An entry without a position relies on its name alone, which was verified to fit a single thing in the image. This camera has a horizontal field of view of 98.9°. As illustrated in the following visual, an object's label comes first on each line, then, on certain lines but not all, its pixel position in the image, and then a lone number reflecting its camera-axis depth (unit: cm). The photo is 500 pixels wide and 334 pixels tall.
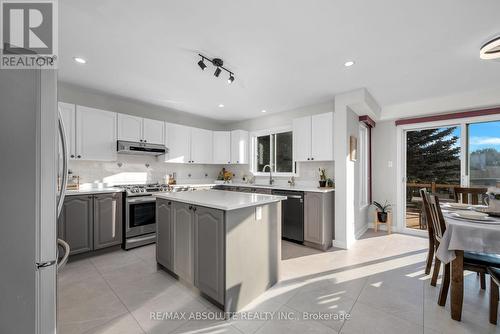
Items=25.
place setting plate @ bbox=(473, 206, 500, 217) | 197
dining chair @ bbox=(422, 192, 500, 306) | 176
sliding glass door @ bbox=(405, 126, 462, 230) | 377
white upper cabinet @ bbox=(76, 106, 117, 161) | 319
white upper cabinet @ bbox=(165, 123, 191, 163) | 429
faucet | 467
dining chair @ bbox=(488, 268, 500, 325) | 160
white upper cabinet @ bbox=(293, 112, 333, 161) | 359
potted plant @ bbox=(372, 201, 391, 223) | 419
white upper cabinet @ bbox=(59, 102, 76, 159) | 303
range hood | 356
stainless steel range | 329
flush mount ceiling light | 197
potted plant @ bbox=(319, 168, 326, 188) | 379
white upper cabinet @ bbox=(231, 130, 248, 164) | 505
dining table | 162
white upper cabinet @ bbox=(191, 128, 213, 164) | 472
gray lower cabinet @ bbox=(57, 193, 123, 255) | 279
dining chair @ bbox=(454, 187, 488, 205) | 268
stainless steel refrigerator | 81
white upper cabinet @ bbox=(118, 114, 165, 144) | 364
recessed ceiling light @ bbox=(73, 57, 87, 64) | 244
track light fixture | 233
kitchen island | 182
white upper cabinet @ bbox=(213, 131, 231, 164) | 513
